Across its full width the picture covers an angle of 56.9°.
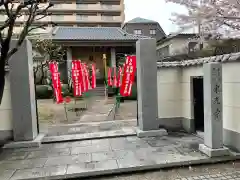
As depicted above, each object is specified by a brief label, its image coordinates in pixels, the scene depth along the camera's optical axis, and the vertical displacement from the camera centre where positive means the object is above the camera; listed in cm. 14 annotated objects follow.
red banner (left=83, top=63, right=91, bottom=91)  1235 +13
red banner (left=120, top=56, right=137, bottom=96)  909 +22
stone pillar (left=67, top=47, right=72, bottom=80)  2330 +277
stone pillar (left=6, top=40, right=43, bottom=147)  659 -36
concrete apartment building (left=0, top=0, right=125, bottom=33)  3947 +1198
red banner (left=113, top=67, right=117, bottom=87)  1591 +18
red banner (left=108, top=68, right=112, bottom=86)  1665 +20
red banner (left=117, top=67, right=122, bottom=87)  1451 +6
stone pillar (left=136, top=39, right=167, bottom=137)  715 -25
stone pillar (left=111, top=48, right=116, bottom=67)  2408 +256
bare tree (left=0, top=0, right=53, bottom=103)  408 +108
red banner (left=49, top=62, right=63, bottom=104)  966 +6
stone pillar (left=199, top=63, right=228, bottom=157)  529 -78
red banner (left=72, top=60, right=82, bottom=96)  1154 +24
